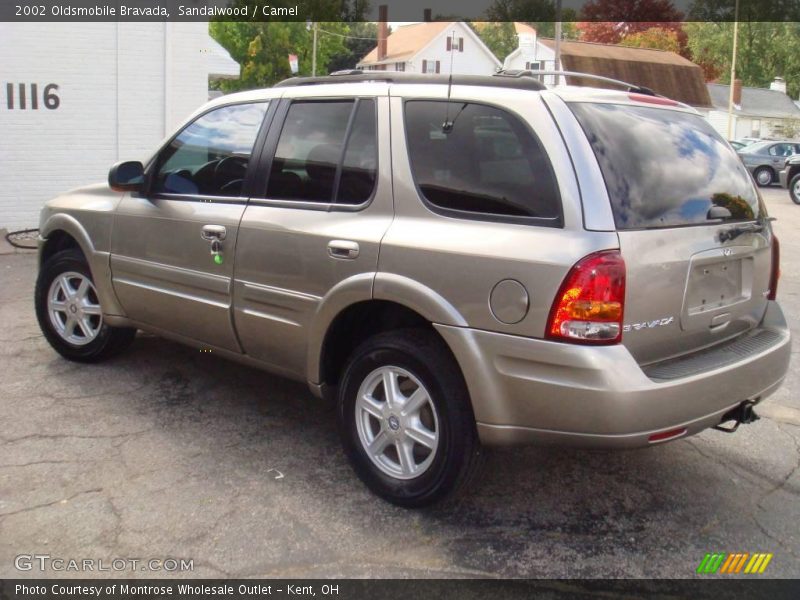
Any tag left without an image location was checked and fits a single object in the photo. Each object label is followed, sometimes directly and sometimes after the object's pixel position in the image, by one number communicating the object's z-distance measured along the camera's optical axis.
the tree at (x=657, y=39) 76.38
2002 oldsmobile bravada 3.15
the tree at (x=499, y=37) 74.70
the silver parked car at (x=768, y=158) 30.22
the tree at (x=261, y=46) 47.09
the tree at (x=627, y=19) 74.31
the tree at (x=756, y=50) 68.12
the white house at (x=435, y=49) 56.31
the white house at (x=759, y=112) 57.75
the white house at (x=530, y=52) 56.84
